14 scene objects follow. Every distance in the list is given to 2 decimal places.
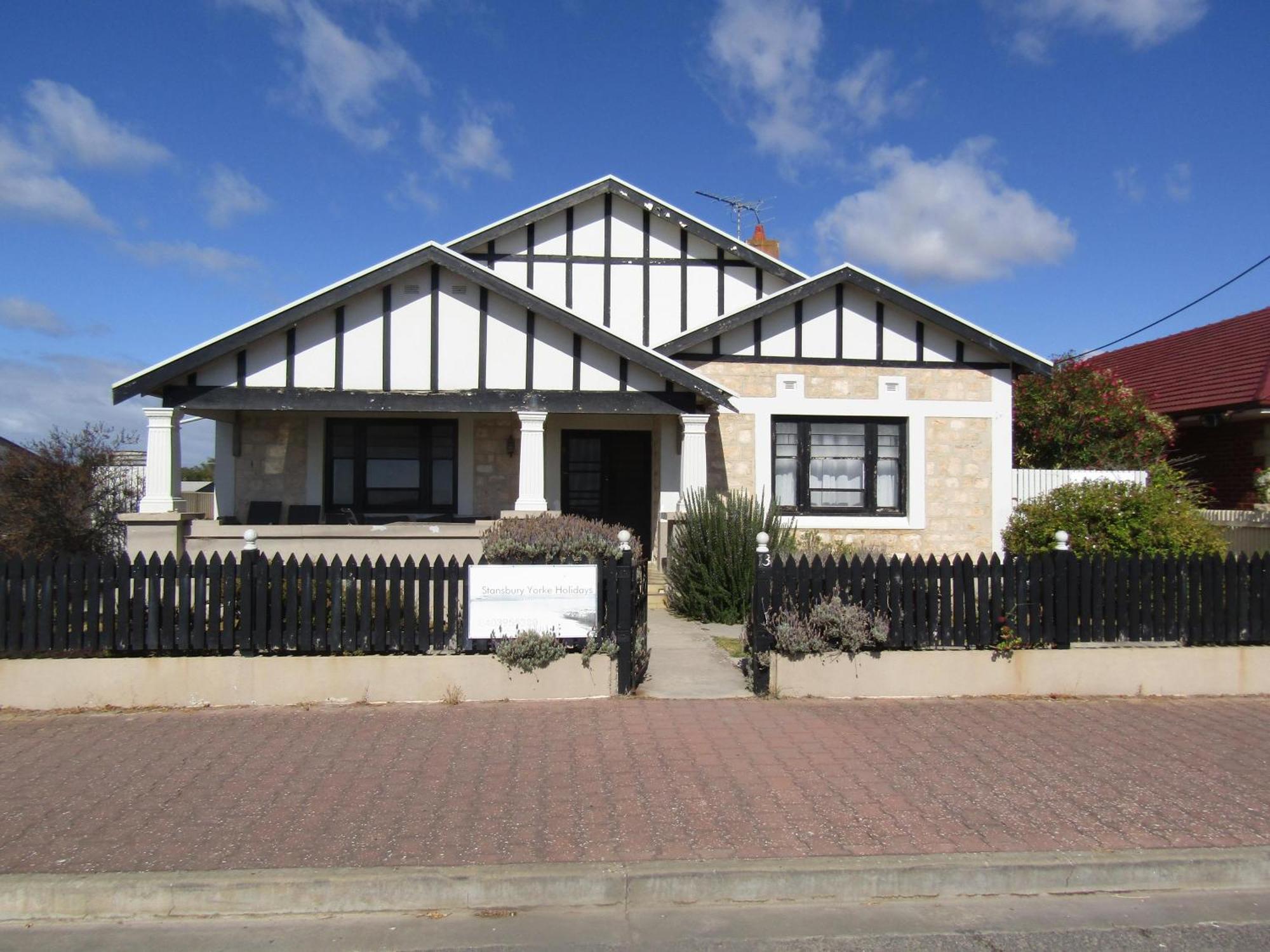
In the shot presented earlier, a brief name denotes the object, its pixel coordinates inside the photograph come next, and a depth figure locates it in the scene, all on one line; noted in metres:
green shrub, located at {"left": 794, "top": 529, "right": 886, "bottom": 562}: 13.37
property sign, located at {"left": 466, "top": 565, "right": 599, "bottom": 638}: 8.09
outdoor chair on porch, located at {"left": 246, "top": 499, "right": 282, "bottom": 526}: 14.16
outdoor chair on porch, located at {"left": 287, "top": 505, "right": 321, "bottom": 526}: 14.23
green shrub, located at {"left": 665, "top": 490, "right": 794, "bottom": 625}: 11.41
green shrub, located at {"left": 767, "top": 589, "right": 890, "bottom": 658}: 8.10
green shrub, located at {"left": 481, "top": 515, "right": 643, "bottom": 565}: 8.30
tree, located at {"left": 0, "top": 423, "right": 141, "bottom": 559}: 13.42
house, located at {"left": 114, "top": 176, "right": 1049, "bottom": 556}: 12.18
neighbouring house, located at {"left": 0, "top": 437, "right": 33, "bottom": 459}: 13.98
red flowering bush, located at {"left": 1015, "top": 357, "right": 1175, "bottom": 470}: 16.34
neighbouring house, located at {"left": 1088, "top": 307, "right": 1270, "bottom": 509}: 16.16
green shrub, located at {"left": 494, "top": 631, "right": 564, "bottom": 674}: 7.98
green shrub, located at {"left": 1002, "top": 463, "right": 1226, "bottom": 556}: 11.21
